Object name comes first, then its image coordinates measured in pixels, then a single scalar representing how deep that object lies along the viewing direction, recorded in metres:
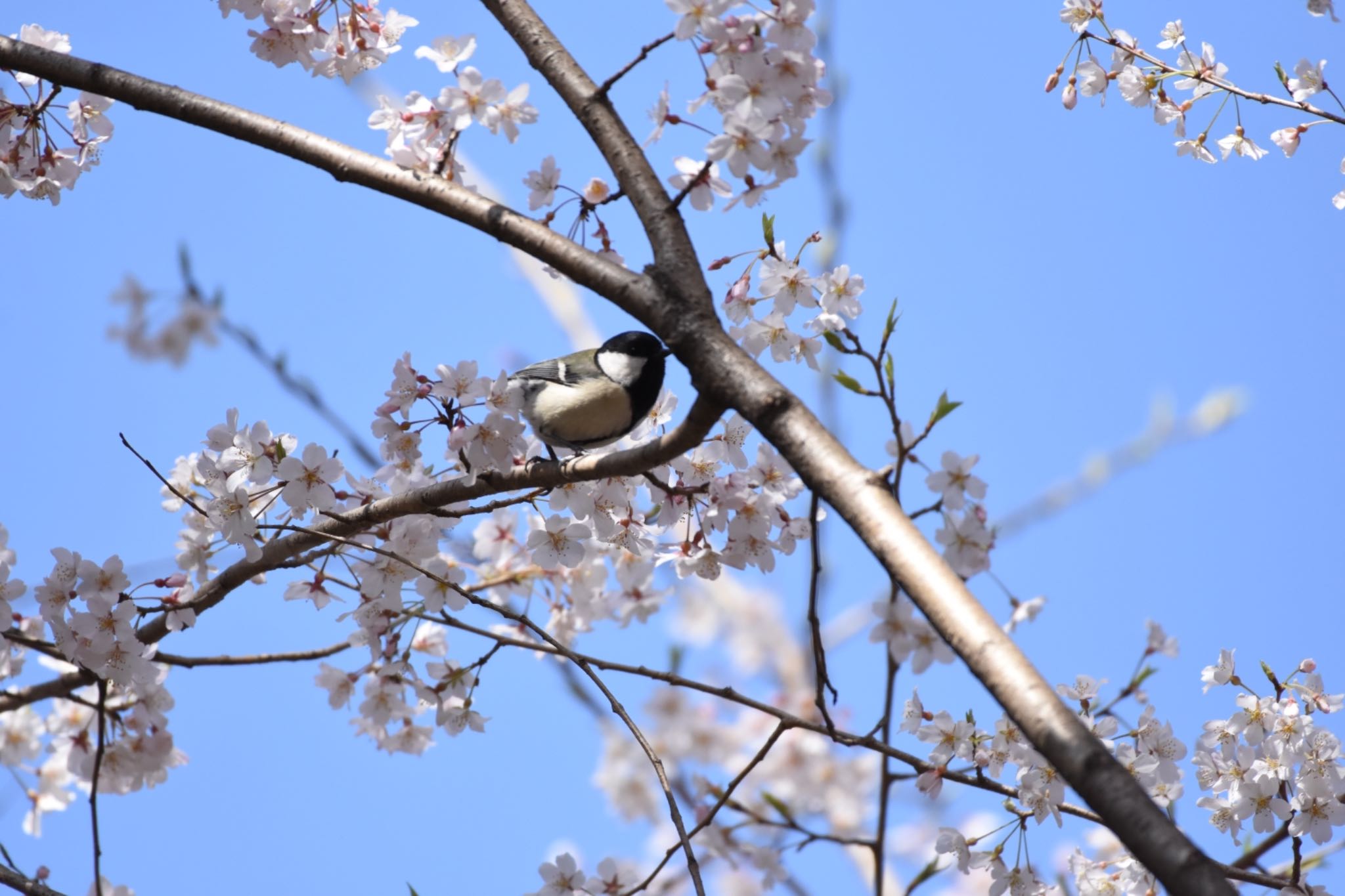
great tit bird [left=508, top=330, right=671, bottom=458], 6.14
